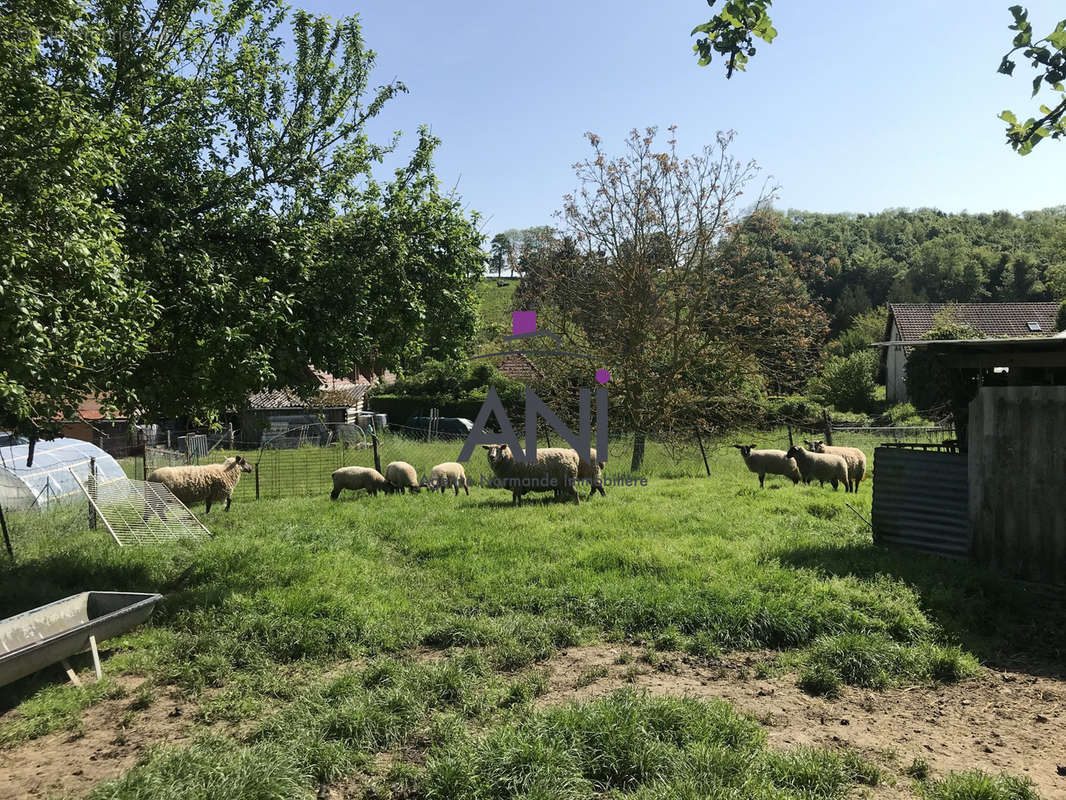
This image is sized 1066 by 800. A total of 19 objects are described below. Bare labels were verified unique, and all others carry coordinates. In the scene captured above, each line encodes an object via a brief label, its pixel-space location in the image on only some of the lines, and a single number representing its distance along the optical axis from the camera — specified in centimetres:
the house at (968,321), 4078
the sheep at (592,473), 1417
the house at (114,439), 2547
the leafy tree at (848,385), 3778
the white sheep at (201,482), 1298
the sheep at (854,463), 1488
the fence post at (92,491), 1097
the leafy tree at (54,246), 561
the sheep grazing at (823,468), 1417
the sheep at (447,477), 1500
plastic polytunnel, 1342
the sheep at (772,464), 1539
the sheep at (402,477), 1527
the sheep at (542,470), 1355
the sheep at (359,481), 1501
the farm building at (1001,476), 760
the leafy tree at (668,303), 1948
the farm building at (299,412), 3272
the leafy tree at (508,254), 2179
